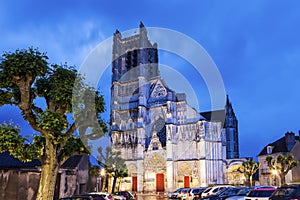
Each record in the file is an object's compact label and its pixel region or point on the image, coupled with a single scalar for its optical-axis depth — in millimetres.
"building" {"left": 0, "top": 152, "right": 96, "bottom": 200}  20062
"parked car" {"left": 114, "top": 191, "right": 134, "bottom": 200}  27312
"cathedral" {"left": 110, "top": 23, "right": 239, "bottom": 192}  51969
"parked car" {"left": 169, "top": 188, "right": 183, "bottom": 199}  32206
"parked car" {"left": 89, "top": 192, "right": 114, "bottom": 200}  17700
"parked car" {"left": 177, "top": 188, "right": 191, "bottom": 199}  29381
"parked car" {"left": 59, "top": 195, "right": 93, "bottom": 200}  13406
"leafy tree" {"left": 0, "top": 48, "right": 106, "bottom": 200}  14062
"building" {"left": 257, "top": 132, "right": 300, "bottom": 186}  44091
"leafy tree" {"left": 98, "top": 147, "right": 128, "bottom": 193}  33531
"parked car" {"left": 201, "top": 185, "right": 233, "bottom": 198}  25703
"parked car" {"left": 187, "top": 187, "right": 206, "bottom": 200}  27334
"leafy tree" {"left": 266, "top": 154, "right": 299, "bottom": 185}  31756
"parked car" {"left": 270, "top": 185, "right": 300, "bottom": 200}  12230
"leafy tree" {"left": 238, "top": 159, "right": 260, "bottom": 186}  38781
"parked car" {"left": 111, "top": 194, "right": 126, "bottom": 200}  22553
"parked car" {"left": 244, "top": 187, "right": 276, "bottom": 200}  15605
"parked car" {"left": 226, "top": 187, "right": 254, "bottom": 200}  17775
